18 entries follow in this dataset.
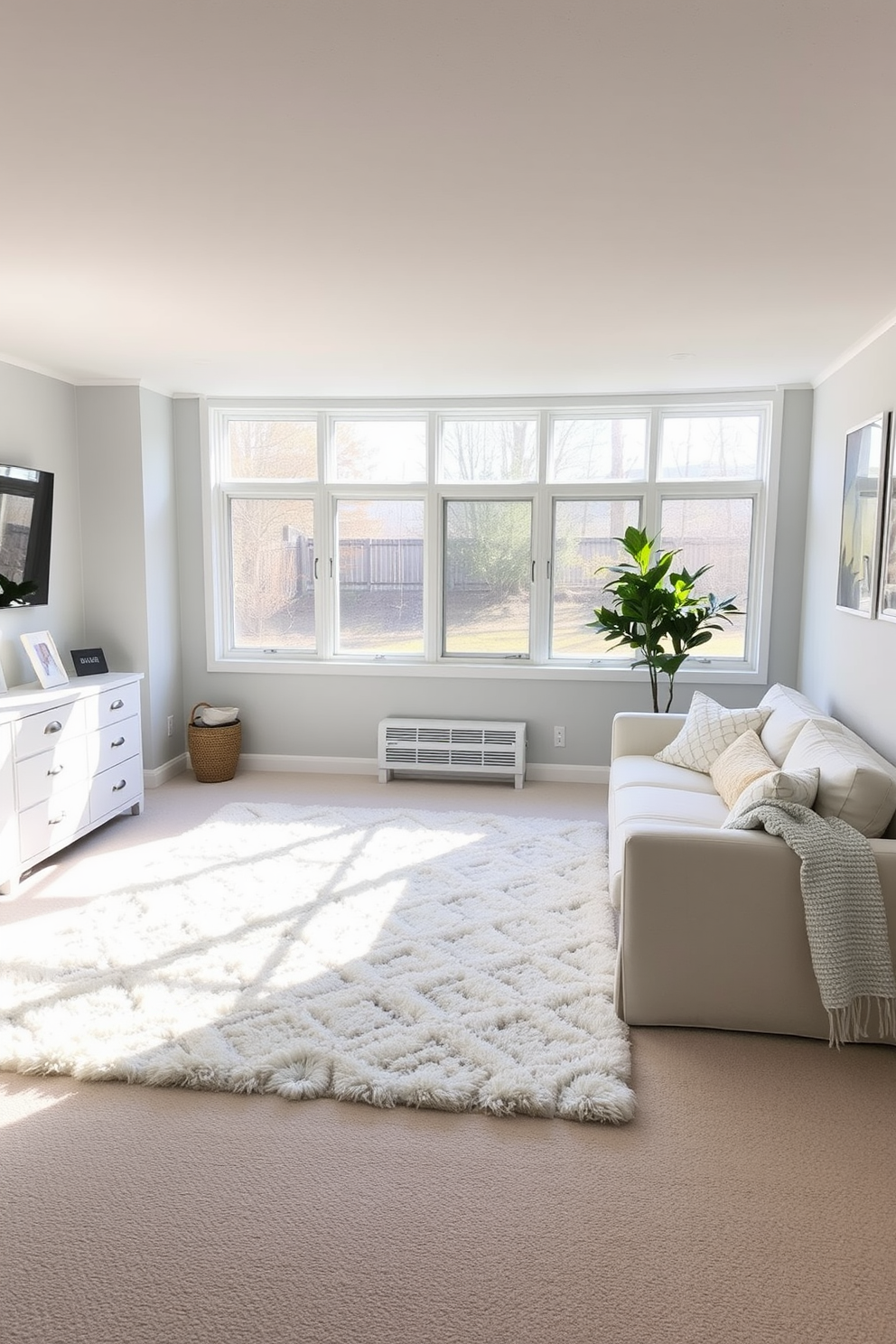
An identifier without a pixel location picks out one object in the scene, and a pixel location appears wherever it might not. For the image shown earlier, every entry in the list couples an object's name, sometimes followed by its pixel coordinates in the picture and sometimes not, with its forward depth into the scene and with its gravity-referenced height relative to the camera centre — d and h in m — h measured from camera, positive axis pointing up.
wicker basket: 5.70 -1.13
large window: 5.61 +0.34
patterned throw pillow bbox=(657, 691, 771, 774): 4.24 -0.74
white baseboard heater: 5.66 -1.09
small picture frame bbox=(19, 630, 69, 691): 4.58 -0.46
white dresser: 3.92 -0.94
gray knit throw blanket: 2.63 -1.01
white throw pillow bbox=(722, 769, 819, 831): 2.93 -0.68
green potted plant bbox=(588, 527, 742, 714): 5.01 -0.18
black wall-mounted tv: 4.56 +0.22
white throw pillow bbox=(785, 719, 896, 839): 2.86 -0.66
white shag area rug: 2.54 -1.39
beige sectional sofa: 2.76 -1.06
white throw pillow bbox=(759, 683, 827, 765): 3.77 -0.60
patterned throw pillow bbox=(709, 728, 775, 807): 3.67 -0.78
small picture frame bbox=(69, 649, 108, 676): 5.15 -0.53
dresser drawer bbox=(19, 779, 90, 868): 4.02 -1.18
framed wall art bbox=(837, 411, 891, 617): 3.76 +0.29
